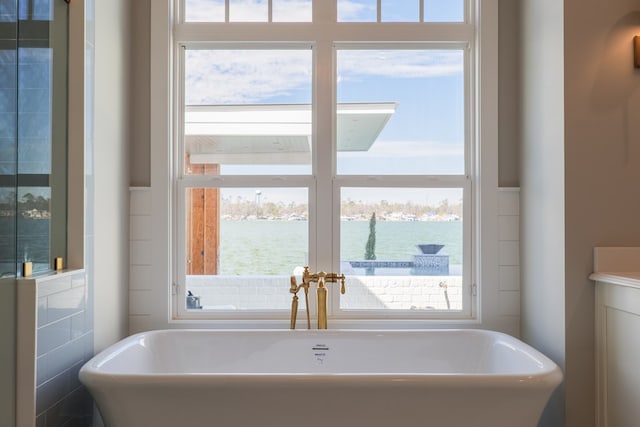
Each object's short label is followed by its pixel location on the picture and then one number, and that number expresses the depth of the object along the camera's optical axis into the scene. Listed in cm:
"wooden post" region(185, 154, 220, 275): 265
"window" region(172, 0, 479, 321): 263
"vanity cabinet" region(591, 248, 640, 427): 178
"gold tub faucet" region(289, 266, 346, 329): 242
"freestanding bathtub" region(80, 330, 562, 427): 164
